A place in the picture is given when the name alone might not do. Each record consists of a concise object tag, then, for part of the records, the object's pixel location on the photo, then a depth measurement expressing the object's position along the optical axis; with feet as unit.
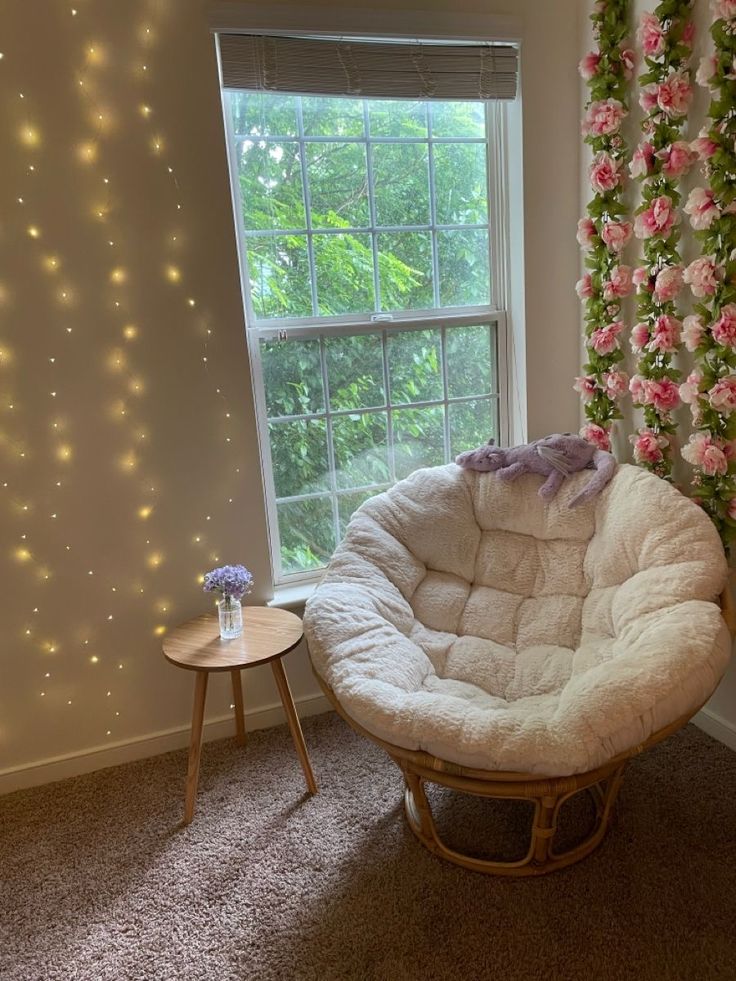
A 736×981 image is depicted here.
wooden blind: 6.81
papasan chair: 4.96
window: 7.54
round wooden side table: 6.41
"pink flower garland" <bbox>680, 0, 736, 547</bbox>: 6.06
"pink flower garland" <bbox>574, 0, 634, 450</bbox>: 7.31
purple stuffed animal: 7.28
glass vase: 6.83
